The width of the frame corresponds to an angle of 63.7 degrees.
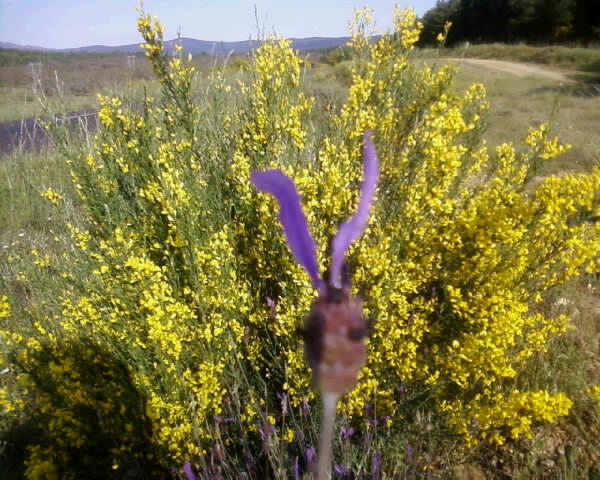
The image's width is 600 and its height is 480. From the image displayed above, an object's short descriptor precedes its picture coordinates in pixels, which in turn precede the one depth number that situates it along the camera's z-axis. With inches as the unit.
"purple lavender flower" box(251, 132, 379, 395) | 3.3
